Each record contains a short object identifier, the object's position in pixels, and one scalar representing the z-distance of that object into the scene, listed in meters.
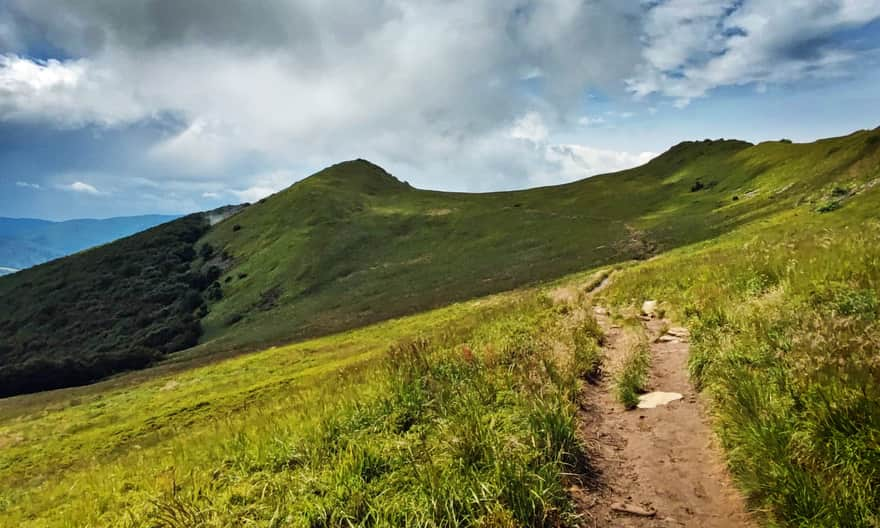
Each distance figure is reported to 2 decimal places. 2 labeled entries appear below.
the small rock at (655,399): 10.07
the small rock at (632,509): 6.52
